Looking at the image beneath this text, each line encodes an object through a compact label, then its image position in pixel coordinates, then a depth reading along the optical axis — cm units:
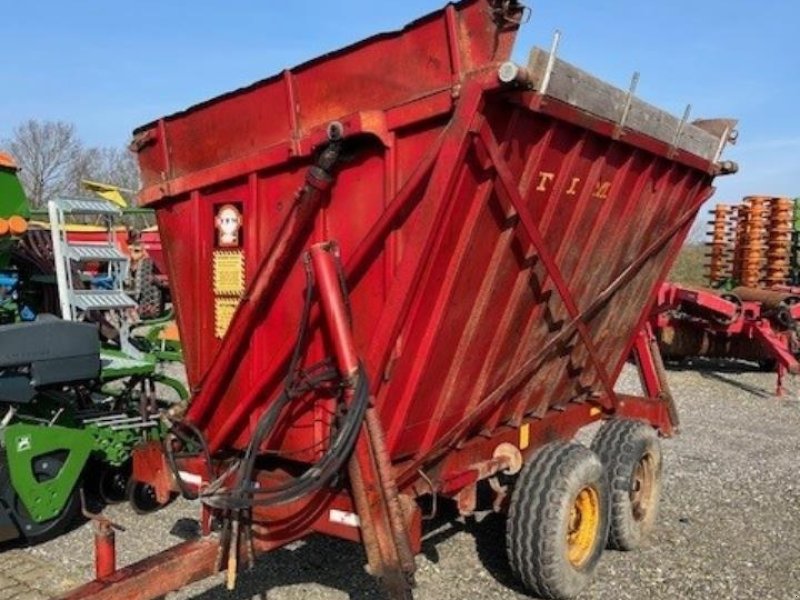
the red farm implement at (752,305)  1152
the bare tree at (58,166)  4397
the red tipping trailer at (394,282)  333
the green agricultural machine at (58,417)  476
